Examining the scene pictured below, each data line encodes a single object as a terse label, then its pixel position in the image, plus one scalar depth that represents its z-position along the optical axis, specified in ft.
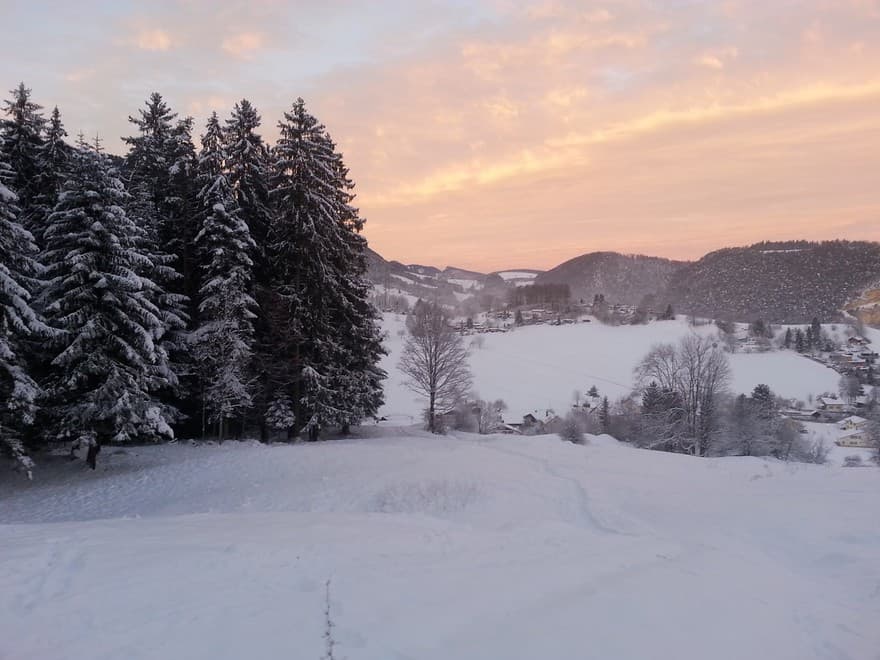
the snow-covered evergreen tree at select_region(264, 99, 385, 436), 72.59
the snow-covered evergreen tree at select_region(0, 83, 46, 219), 69.00
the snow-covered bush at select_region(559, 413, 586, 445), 105.27
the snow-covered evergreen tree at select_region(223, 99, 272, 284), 75.61
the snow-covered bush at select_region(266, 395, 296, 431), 74.28
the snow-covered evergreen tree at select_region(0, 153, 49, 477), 48.80
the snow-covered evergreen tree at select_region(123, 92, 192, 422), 70.57
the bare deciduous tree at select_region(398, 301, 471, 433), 97.86
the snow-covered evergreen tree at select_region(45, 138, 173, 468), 53.62
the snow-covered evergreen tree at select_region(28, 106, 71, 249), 67.19
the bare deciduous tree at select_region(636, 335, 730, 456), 107.76
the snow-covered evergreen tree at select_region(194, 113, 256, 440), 67.82
